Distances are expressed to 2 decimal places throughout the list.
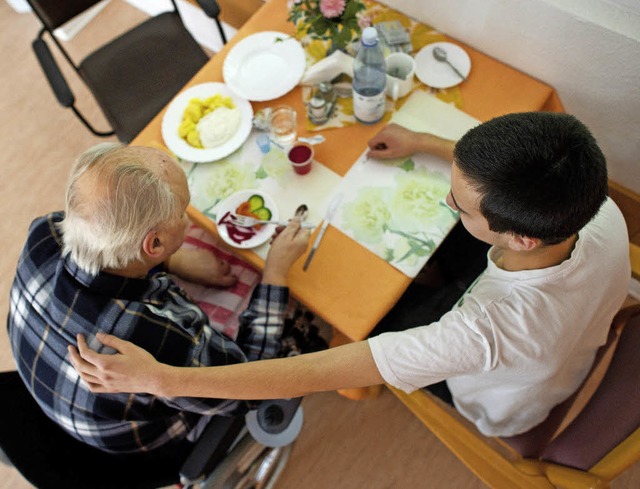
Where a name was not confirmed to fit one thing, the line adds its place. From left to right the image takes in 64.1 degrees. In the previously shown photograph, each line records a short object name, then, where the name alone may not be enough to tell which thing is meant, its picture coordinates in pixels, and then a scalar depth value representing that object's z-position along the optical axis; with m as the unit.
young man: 0.86
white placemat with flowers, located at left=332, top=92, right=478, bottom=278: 1.32
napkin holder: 1.52
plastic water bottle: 1.40
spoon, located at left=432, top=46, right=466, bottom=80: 1.55
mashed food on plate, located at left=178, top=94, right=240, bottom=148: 1.51
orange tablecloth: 1.27
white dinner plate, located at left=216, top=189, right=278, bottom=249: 1.38
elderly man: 1.08
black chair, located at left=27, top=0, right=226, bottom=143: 1.94
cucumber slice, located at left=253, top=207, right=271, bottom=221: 1.39
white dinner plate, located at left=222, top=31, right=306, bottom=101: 1.58
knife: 1.34
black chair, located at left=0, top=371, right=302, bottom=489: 1.14
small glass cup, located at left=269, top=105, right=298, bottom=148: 1.49
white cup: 1.48
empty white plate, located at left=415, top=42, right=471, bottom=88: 1.52
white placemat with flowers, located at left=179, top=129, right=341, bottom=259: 1.42
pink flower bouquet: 1.41
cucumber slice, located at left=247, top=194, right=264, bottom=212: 1.41
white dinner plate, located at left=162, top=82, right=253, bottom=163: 1.50
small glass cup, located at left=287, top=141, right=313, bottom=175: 1.41
